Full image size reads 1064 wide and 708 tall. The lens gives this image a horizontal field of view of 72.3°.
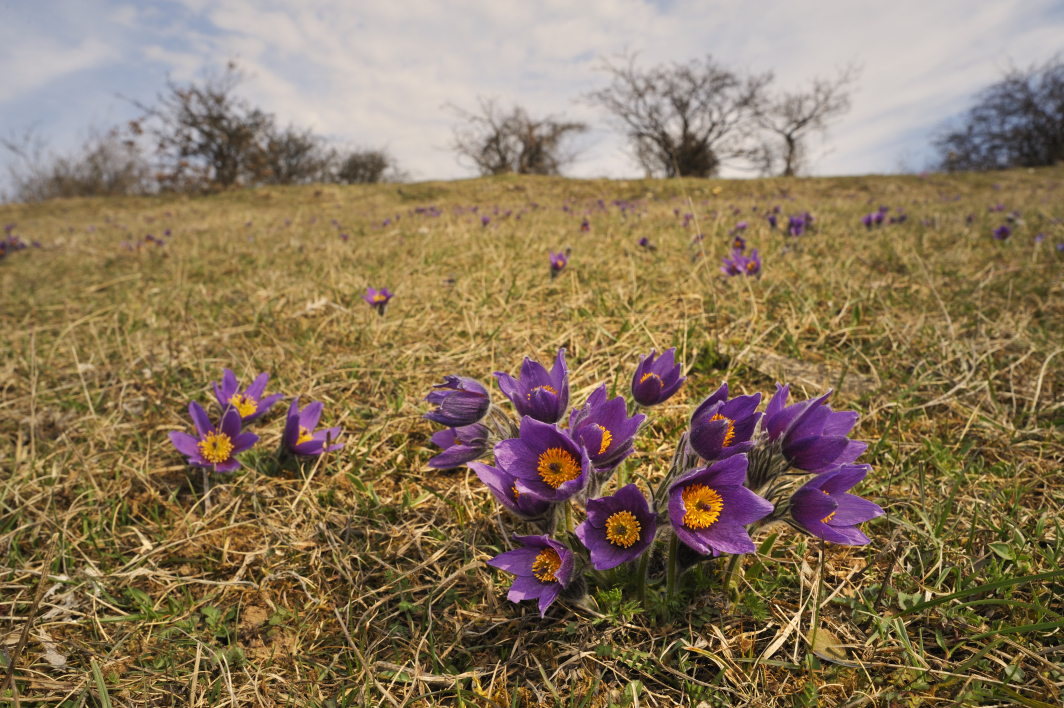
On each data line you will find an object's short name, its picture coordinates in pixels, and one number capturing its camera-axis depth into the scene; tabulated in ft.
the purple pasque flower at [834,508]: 1.31
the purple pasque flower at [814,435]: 1.31
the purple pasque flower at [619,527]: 1.29
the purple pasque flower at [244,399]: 2.09
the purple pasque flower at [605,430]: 1.35
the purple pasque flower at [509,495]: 1.37
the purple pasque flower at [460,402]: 1.51
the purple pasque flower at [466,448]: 1.56
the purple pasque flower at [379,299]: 2.96
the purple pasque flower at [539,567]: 1.34
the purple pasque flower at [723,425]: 1.30
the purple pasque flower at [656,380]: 1.53
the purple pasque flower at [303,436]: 2.00
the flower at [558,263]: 3.36
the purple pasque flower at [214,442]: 1.97
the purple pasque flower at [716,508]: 1.25
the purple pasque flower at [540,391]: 1.45
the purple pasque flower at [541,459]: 1.34
